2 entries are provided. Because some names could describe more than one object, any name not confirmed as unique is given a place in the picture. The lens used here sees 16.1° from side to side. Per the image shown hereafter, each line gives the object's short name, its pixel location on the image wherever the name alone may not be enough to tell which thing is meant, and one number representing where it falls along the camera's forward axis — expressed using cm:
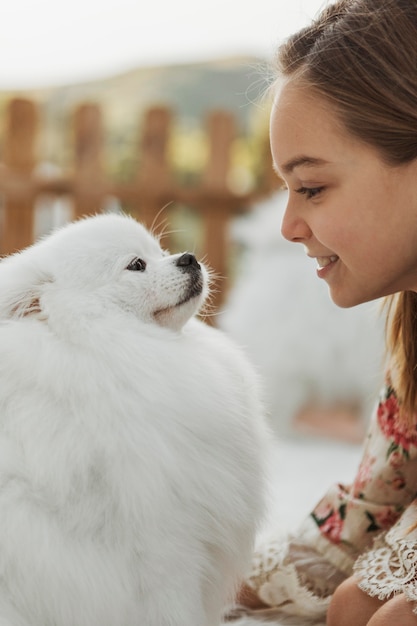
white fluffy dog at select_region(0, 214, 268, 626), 103
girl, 109
